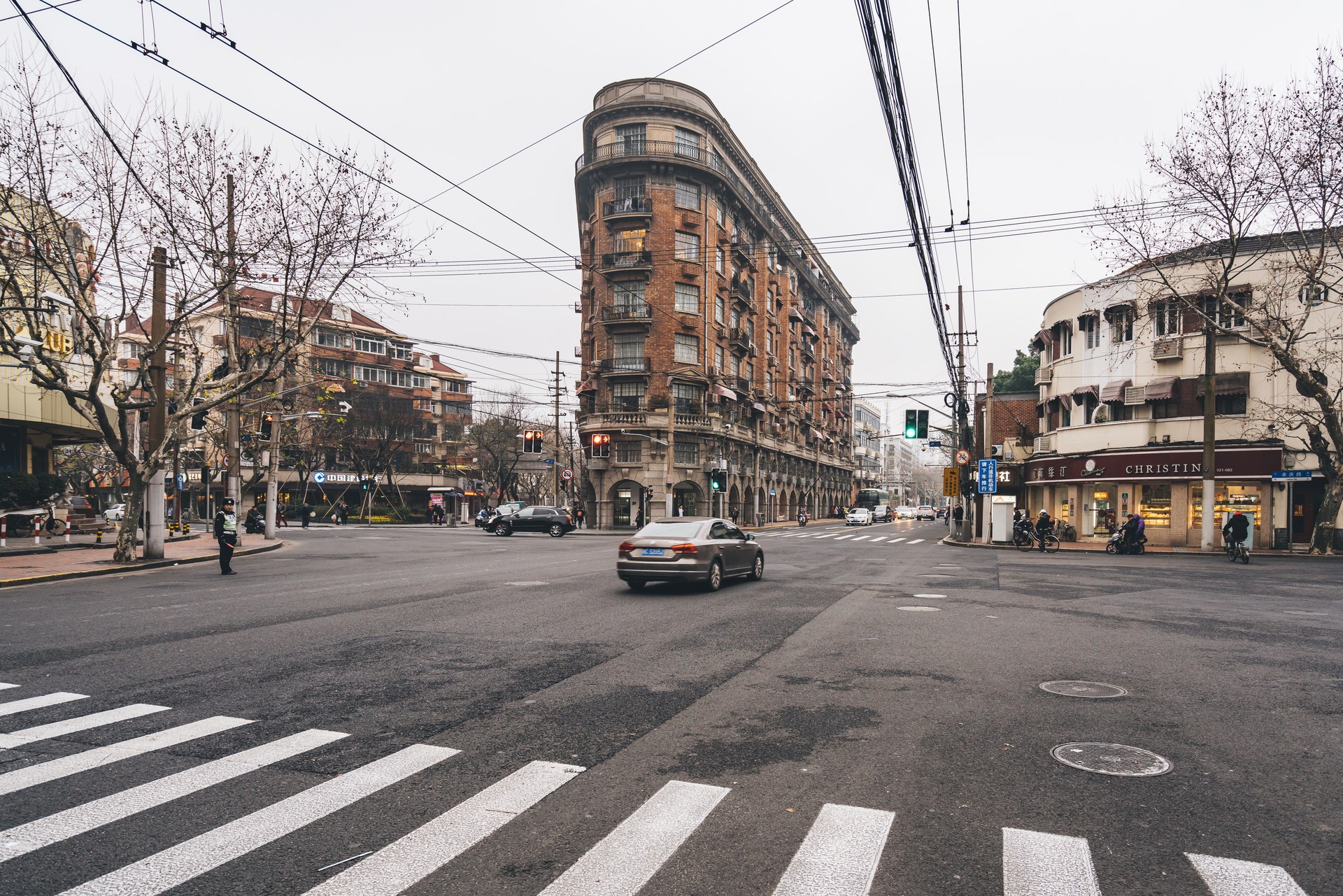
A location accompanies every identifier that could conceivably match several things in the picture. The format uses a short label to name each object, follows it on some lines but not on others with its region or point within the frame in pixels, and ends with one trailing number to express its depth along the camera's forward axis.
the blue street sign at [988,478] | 36.16
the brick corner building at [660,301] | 51.38
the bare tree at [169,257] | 18.75
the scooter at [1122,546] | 29.41
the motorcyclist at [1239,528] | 25.61
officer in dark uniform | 18.05
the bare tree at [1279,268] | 25.17
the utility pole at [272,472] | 33.34
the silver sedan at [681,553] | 14.37
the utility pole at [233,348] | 21.41
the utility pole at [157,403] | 20.73
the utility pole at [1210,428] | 29.12
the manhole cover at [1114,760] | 4.95
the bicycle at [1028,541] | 32.00
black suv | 43.38
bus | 83.31
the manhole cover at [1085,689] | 6.87
